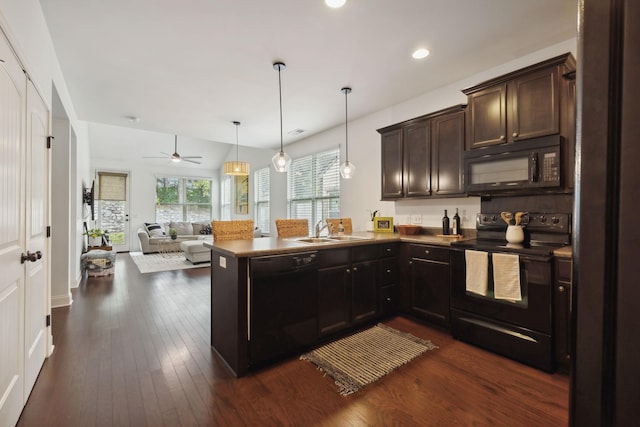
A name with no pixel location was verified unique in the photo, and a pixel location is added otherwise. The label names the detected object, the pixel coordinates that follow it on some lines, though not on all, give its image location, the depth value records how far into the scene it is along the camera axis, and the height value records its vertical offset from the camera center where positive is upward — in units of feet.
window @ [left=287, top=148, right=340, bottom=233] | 17.74 +1.57
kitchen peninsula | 7.36 -2.32
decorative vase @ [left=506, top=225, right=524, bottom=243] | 9.12 -0.69
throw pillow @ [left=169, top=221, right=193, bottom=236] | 30.48 -1.68
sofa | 26.76 -2.23
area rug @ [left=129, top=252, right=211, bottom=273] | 20.58 -3.96
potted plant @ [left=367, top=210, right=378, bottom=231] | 14.64 -0.31
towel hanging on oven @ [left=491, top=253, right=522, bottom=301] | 7.99 -1.77
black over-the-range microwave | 8.25 +1.37
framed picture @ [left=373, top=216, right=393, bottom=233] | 13.56 -0.58
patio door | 29.14 +0.45
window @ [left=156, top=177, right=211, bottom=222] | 32.63 +1.32
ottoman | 21.89 -3.07
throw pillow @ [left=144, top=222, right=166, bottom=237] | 27.99 -1.79
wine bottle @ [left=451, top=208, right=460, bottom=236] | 11.37 -0.48
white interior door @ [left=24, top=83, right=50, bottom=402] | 6.59 -0.57
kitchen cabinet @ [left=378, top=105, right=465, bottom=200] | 10.75 +2.21
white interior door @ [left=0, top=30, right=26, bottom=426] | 5.19 -0.44
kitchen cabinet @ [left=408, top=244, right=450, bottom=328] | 9.80 -2.43
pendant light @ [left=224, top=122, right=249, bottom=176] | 17.30 +2.50
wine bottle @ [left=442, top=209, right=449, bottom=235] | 11.57 -0.52
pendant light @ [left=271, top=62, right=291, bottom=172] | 10.52 +1.93
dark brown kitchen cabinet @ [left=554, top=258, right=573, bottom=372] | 7.32 -2.42
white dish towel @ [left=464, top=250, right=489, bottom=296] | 8.54 -1.73
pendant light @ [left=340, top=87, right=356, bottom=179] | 12.42 +1.84
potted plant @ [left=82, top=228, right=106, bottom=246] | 19.21 -1.48
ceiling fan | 22.44 +5.56
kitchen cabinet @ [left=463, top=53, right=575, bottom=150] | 8.16 +3.21
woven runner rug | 7.34 -4.05
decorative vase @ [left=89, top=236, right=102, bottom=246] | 23.73 -2.53
